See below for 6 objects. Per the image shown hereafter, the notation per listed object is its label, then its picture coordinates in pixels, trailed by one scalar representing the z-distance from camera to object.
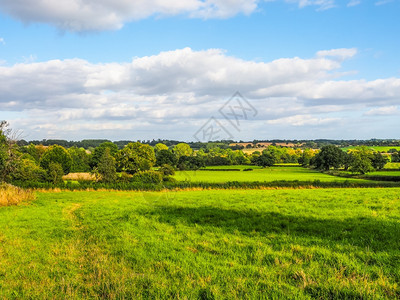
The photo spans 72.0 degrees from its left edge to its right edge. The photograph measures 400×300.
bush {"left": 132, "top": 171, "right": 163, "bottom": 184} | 52.09
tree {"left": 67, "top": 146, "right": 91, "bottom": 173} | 95.38
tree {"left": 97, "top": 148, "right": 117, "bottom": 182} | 51.22
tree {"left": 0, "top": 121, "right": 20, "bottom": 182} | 34.62
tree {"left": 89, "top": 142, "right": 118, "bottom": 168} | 95.22
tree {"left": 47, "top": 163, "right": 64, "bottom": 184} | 47.79
